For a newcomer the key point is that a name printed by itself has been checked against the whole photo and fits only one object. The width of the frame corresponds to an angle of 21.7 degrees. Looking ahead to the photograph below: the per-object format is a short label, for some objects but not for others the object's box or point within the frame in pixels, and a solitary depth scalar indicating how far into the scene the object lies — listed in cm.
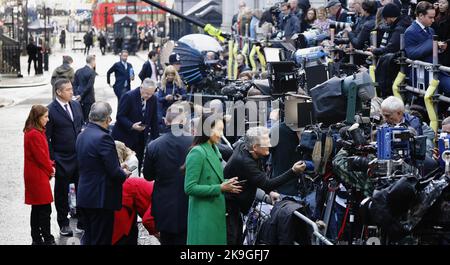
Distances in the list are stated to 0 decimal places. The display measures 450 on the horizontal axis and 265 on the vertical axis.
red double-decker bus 9369
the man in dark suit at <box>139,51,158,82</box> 2661
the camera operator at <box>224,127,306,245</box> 1077
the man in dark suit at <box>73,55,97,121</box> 2245
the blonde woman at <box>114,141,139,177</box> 1257
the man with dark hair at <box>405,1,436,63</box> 1471
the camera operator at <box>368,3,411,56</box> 1584
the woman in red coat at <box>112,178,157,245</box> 1210
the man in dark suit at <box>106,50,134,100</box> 2689
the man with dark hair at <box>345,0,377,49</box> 1750
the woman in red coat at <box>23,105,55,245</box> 1346
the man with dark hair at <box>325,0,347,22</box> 2089
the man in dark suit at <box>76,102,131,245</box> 1183
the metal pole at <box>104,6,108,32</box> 8806
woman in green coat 1024
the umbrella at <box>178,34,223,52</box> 2481
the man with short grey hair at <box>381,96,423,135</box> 1078
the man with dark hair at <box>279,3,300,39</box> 2256
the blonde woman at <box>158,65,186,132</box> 1938
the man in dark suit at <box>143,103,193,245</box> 1111
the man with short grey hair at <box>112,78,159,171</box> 1678
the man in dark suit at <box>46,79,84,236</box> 1429
